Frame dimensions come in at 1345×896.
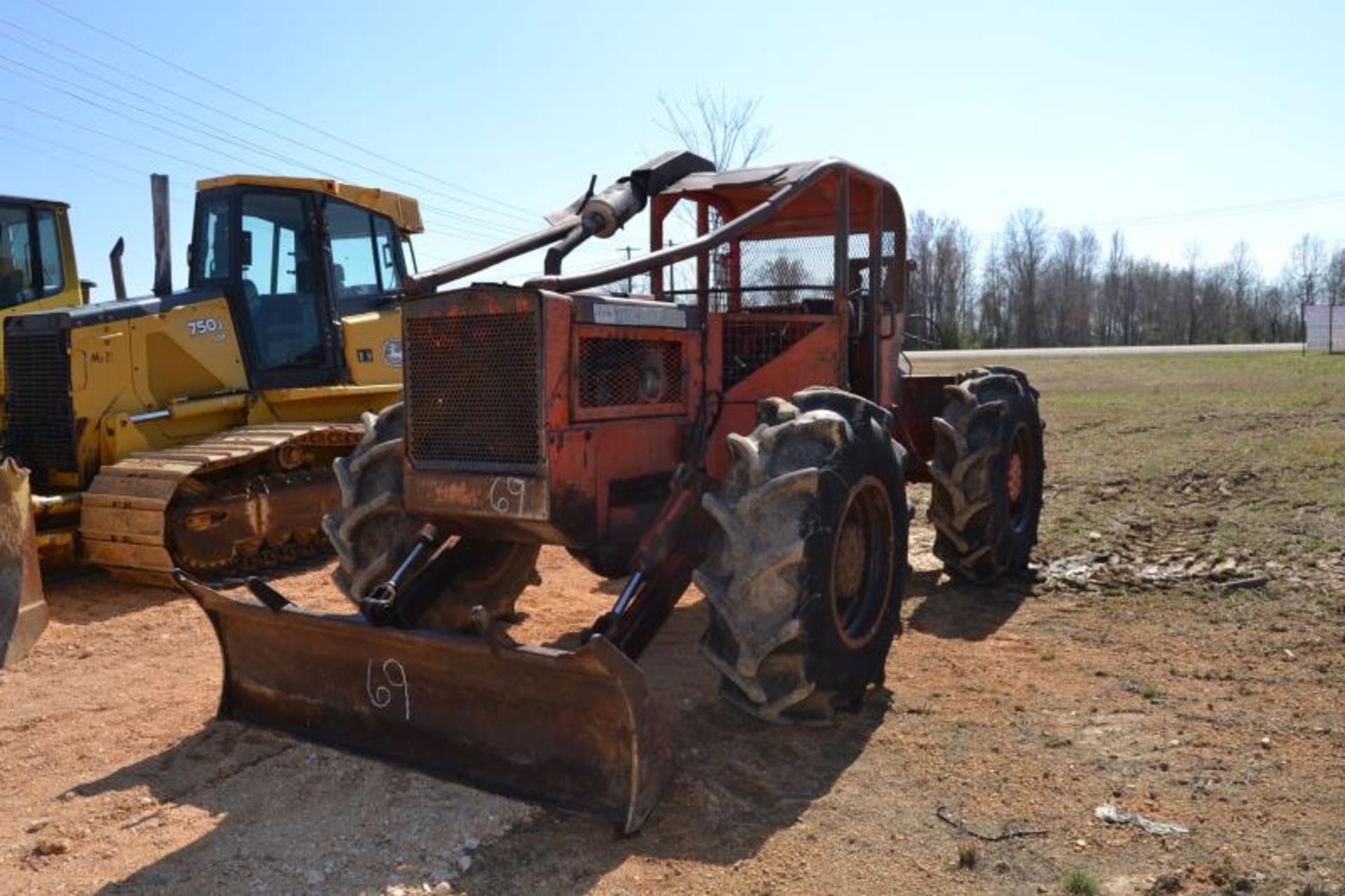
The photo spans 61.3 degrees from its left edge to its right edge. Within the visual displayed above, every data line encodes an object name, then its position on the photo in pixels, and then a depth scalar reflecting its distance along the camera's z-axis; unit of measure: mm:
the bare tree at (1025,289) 74562
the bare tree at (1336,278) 78688
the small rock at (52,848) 4191
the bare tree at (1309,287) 79000
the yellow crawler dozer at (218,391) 8477
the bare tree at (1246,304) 72750
